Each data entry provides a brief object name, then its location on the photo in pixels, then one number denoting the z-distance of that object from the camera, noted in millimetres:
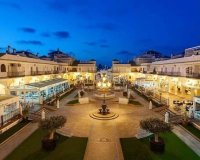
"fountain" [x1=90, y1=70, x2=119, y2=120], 16092
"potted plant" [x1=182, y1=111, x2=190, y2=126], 13685
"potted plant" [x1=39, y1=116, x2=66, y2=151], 9869
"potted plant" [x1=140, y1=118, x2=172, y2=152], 9472
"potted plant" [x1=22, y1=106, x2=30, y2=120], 15113
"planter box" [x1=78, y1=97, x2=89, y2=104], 22251
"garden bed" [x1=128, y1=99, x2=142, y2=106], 21632
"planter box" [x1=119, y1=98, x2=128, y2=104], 22030
